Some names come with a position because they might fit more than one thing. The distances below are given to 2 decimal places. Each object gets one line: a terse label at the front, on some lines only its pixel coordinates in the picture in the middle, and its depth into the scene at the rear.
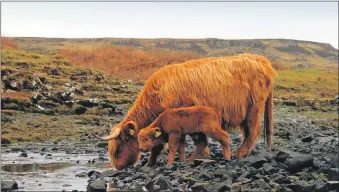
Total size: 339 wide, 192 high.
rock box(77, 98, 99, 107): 33.38
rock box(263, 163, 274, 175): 13.15
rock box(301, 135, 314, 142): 23.48
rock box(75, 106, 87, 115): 31.53
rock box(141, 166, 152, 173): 14.65
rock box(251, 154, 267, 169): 13.65
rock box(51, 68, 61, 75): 43.43
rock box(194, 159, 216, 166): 14.26
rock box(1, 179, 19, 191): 12.54
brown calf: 14.69
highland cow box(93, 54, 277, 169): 15.38
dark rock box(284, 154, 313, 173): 13.48
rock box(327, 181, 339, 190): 11.68
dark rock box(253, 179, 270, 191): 11.96
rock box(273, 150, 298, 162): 13.99
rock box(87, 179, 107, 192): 12.55
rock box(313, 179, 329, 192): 11.42
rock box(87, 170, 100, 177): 14.79
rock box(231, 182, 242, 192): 11.77
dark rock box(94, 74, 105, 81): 45.38
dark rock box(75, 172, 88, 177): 14.83
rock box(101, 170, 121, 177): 14.39
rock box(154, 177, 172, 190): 12.46
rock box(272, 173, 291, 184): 12.47
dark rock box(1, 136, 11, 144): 23.39
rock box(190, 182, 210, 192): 12.08
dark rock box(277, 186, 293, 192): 11.85
